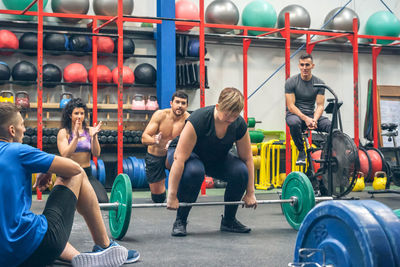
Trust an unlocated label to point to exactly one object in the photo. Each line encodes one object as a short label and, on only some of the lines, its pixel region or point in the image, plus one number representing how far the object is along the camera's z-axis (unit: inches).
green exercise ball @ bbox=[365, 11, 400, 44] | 310.5
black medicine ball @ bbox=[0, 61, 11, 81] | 254.4
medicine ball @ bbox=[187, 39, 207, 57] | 293.9
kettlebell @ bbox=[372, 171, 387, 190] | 249.4
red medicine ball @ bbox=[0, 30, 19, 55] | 257.6
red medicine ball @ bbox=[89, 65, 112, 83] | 274.5
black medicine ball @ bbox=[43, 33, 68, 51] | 267.6
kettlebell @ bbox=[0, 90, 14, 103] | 250.7
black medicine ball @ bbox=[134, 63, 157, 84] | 283.2
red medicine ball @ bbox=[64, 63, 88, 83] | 271.7
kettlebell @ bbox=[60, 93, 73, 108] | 264.1
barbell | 119.6
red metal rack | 211.0
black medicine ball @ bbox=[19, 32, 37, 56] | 264.5
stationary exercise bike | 174.6
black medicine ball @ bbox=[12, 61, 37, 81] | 260.5
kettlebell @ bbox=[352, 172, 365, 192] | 251.0
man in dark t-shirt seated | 200.4
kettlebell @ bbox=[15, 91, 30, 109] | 255.4
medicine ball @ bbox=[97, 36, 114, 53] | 275.7
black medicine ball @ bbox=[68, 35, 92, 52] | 271.6
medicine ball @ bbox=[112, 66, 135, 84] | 276.1
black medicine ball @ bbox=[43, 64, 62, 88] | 264.8
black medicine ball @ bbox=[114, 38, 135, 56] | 277.6
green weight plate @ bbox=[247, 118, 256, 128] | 285.3
